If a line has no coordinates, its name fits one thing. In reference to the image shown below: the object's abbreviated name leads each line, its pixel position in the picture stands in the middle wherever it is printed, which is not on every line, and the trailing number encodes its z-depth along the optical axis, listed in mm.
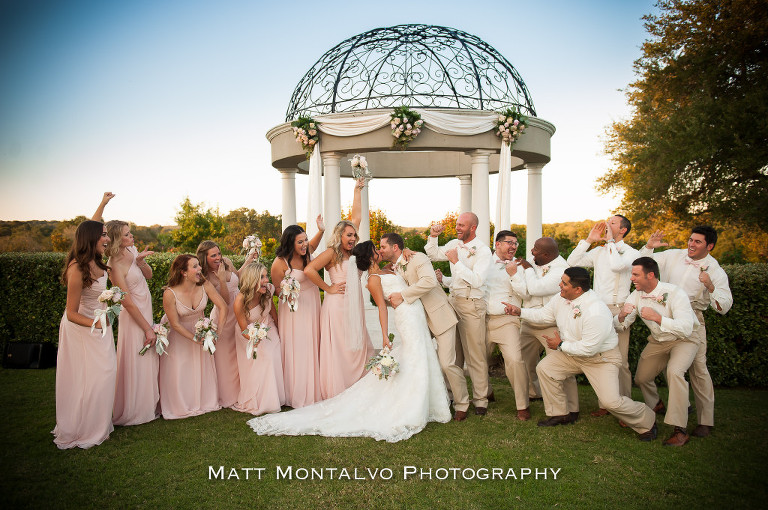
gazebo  11625
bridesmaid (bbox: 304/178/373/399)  5930
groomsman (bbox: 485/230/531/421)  5652
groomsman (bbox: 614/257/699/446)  4812
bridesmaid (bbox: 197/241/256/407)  6043
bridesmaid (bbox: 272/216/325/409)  6055
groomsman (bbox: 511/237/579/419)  5617
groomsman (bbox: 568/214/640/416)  5551
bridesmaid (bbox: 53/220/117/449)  4945
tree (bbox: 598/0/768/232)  16844
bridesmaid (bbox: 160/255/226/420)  5637
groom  5527
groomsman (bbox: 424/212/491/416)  5781
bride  5184
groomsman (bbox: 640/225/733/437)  5074
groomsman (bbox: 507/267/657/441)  4930
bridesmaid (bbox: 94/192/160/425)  5477
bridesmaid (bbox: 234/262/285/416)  5785
